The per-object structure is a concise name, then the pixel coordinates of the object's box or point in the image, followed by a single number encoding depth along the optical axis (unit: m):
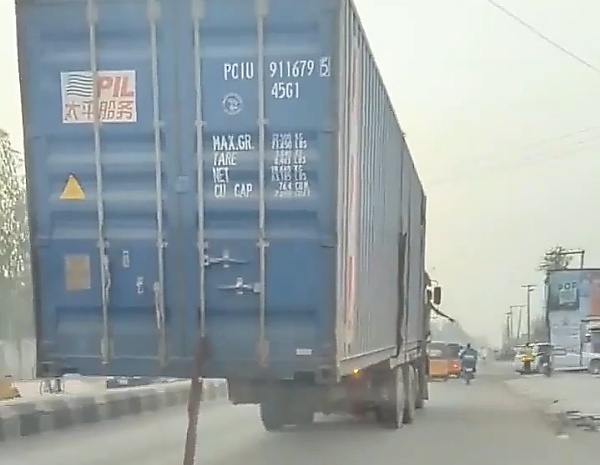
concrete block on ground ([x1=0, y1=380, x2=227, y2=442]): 17.39
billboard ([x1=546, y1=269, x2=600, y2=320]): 67.25
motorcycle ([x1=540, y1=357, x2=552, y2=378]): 54.78
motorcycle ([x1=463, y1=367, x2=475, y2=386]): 44.66
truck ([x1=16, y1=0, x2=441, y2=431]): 9.78
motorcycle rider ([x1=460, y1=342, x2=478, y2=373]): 44.78
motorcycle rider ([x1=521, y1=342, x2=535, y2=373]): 60.12
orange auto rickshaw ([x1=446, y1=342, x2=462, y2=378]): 50.28
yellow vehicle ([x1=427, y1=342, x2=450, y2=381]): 47.69
